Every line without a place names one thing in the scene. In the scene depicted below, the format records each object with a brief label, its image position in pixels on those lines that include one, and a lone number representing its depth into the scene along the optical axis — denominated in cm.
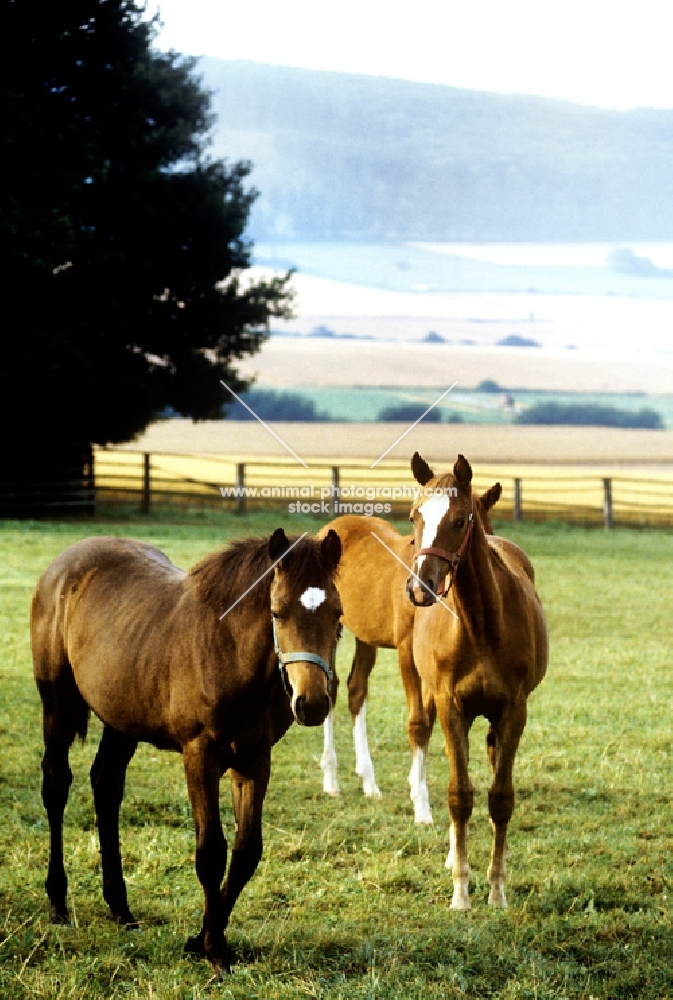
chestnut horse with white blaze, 1105
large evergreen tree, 4700
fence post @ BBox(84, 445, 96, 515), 5234
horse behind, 1409
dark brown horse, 847
